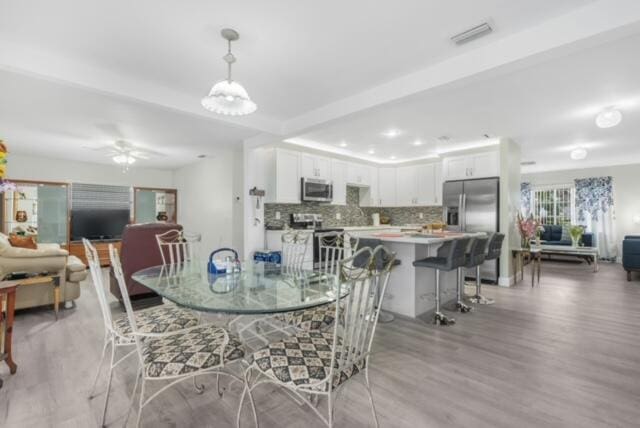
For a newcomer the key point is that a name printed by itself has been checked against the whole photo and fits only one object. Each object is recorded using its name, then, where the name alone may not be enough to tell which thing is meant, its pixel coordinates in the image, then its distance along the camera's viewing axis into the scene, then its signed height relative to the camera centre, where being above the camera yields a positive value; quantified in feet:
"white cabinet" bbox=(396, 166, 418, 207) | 22.40 +2.40
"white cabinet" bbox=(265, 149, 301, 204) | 17.13 +2.34
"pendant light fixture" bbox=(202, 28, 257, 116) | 7.07 +2.83
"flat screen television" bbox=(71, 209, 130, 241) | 22.41 -0.54
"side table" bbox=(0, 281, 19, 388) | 7.22 -2.52
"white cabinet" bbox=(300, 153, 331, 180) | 18.38 +3.15
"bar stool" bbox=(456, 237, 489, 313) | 11.67 -1.54
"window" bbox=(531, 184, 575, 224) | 27.61 +1.40
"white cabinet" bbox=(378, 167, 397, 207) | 23.60 +2.45
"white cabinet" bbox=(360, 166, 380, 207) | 23.20 +1.91
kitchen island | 11.29 -2.32
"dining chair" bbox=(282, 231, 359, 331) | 6.66 -2.26
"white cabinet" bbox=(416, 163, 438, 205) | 21.40 +2.38
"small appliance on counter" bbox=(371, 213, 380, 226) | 24.13 -0.10
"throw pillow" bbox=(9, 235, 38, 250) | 13.60 -1.19
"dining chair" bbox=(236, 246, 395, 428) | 4.55 -2.28
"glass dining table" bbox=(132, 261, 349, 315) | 5.61 -1.60
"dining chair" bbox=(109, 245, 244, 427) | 4.91 -2.33
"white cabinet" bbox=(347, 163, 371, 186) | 21.53 +3.07
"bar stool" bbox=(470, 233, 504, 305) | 13.27 -1.54
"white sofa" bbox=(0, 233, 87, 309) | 10.92 -2.01
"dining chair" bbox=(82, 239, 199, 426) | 5.76 -2.25
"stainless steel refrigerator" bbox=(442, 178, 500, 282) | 16.89 +0.63
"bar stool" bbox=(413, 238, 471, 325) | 10.39 -1.50
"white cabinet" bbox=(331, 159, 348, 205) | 20.21 +2.47
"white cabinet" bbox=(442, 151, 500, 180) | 17.26 +3.10
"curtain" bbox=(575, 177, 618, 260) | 25.27 +0.69
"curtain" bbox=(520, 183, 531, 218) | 29.01 +1.88
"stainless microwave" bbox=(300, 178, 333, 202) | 18.20 +1.68
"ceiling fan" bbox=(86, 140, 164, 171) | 16.31 +3.54
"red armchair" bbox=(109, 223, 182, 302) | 12.29 -1.42
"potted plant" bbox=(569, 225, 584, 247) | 22.30 -1.02
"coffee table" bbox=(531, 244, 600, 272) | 21.12 -2.26
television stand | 22.11 -2.39
